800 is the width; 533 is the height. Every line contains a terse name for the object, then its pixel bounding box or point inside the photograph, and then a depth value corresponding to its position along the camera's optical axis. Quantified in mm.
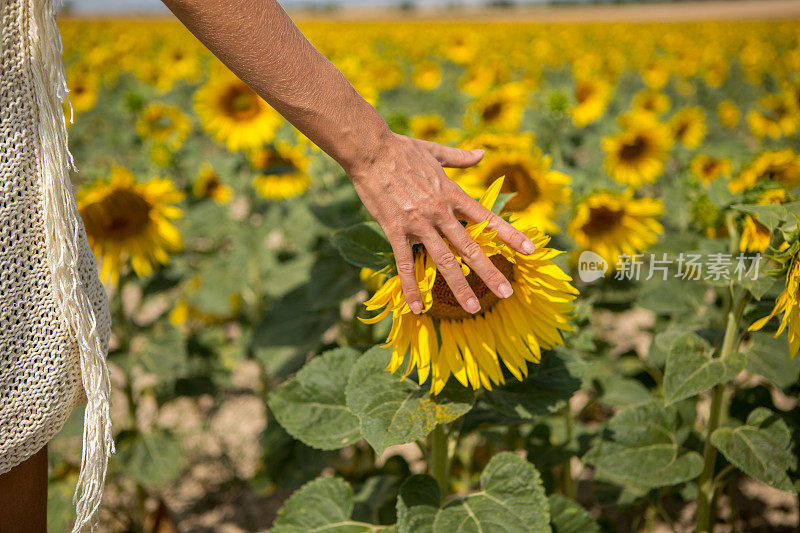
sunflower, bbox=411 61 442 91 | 5258
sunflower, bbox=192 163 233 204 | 2830
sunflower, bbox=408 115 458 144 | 2568
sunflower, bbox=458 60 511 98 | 3895
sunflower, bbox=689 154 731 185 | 2588
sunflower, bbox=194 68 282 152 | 2797
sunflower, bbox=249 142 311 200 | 2738
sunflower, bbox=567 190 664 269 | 1991
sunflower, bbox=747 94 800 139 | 3734
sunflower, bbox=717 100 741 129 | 4579
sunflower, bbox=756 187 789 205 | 1340
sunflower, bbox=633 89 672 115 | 3957
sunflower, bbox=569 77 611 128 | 3309
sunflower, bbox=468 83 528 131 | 2805
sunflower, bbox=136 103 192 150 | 3264
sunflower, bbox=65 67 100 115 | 4035
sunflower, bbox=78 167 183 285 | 1831
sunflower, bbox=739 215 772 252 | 1331
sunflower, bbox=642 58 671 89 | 5590
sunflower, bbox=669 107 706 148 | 3652
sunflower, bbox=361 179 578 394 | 1010
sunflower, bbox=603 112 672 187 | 2791
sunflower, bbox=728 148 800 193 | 1770
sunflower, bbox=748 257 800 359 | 985
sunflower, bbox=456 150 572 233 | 1847
